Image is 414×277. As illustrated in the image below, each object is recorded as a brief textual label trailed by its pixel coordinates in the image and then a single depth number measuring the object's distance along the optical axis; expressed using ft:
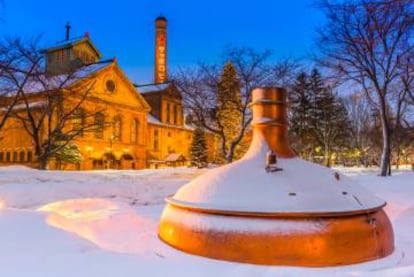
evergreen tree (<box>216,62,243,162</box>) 79.42
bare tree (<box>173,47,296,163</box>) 79.30
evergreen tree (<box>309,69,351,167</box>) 132.98
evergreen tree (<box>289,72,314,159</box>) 134.23
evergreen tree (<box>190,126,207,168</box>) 136.87
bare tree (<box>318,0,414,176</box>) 58.72
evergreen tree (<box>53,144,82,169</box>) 97.97
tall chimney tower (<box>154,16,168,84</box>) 200.34
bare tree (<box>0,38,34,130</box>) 61.32
